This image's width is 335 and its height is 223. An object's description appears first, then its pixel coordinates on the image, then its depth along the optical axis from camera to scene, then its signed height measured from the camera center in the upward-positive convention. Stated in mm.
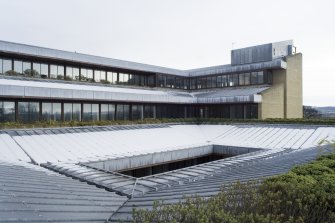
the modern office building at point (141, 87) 30031 +3106
